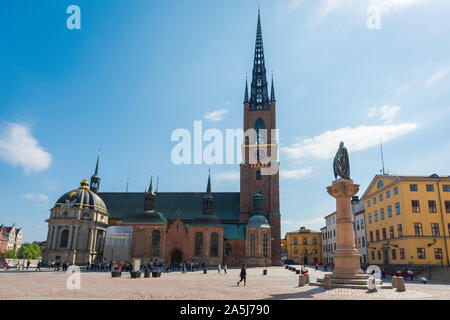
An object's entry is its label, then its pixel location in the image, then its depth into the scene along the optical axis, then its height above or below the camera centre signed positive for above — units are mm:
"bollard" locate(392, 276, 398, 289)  18594 -2284
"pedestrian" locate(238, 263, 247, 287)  21125 -2272
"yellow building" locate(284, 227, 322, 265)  95562 -1594
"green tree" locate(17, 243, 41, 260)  112412 -6231
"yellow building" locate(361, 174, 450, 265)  39906 +2954
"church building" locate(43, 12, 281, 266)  55938 +3134
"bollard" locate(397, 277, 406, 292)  17812 -2339
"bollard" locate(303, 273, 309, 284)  20230 -2336
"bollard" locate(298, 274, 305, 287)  19925 -2490
